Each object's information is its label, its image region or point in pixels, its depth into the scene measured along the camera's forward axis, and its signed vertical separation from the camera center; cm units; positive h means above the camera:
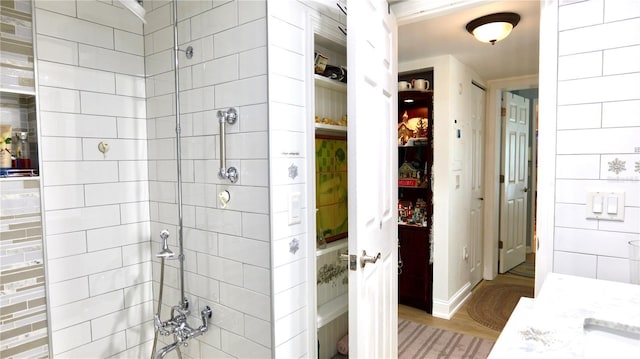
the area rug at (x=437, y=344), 259 -134
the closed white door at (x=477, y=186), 370 -24
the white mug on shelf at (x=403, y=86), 321 +67
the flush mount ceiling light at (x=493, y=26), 221 +84
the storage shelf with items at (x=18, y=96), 153 +30
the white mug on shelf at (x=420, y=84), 317 +68
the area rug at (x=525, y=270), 424 -128
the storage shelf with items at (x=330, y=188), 183 -13
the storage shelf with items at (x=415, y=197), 321 -31
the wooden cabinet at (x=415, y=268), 324 -93
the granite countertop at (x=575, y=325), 80 -40
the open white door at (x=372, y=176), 136 -5
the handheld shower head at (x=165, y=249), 177 -42
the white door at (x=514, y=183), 415 -24
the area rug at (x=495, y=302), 312 -131
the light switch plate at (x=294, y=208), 158 -19
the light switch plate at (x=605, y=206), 133 -16
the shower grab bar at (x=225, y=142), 159 +10
